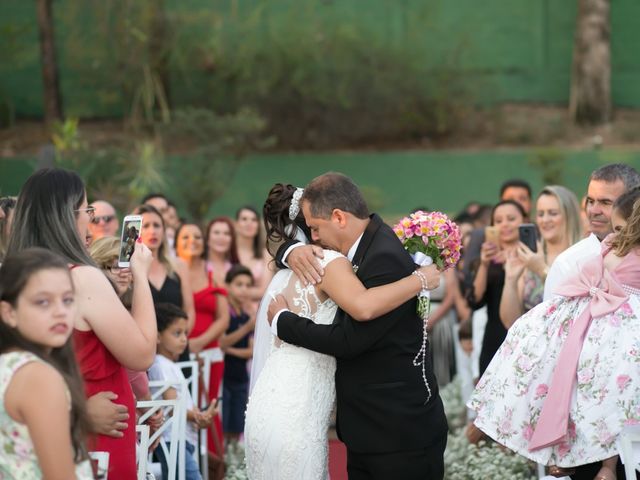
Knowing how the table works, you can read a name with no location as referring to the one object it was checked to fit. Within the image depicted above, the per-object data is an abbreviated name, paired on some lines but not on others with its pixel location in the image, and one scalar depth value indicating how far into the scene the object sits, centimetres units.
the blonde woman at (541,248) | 587
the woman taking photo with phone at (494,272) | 619
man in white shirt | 484
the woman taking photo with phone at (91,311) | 351
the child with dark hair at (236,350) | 751
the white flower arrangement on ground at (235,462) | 599
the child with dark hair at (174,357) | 557
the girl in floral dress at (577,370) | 395
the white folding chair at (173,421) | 459
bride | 381
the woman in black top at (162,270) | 651
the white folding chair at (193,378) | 591
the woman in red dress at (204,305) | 704
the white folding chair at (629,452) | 368
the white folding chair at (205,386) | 605
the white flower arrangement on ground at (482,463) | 594
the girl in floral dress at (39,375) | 282
